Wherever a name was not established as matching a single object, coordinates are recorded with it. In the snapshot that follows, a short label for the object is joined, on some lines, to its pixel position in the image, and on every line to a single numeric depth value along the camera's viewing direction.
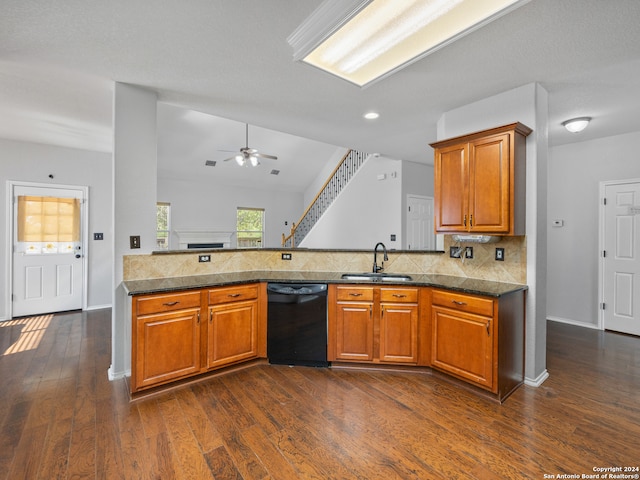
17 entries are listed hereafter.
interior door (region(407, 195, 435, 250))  5.95
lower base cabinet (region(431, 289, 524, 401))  2.52
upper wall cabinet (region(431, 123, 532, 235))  2.69
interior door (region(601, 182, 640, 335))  4.15
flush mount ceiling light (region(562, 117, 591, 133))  3.64
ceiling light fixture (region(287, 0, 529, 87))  1.91
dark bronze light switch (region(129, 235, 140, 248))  3.00
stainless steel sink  3.32
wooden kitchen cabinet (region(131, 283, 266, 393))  2.55
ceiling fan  5.72
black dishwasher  3.14
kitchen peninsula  2.56
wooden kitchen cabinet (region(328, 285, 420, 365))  3.04
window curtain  4.88
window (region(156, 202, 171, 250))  8.00
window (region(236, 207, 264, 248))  9.30
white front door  4.84
